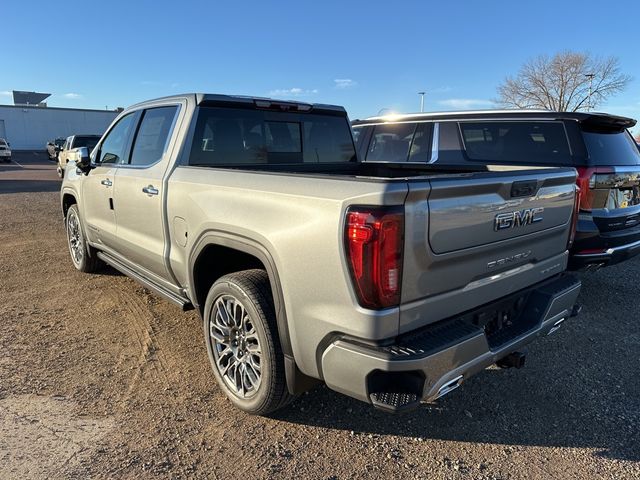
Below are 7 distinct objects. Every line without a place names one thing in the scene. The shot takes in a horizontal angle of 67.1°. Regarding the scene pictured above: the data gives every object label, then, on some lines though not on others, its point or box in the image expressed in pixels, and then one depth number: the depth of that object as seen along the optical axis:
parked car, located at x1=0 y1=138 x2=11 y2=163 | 30.58
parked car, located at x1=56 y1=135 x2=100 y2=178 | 18.72
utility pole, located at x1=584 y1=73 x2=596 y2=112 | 40.25
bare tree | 40.72
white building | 48.03
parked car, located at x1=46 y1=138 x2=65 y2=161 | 32.11
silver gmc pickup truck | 2.15
